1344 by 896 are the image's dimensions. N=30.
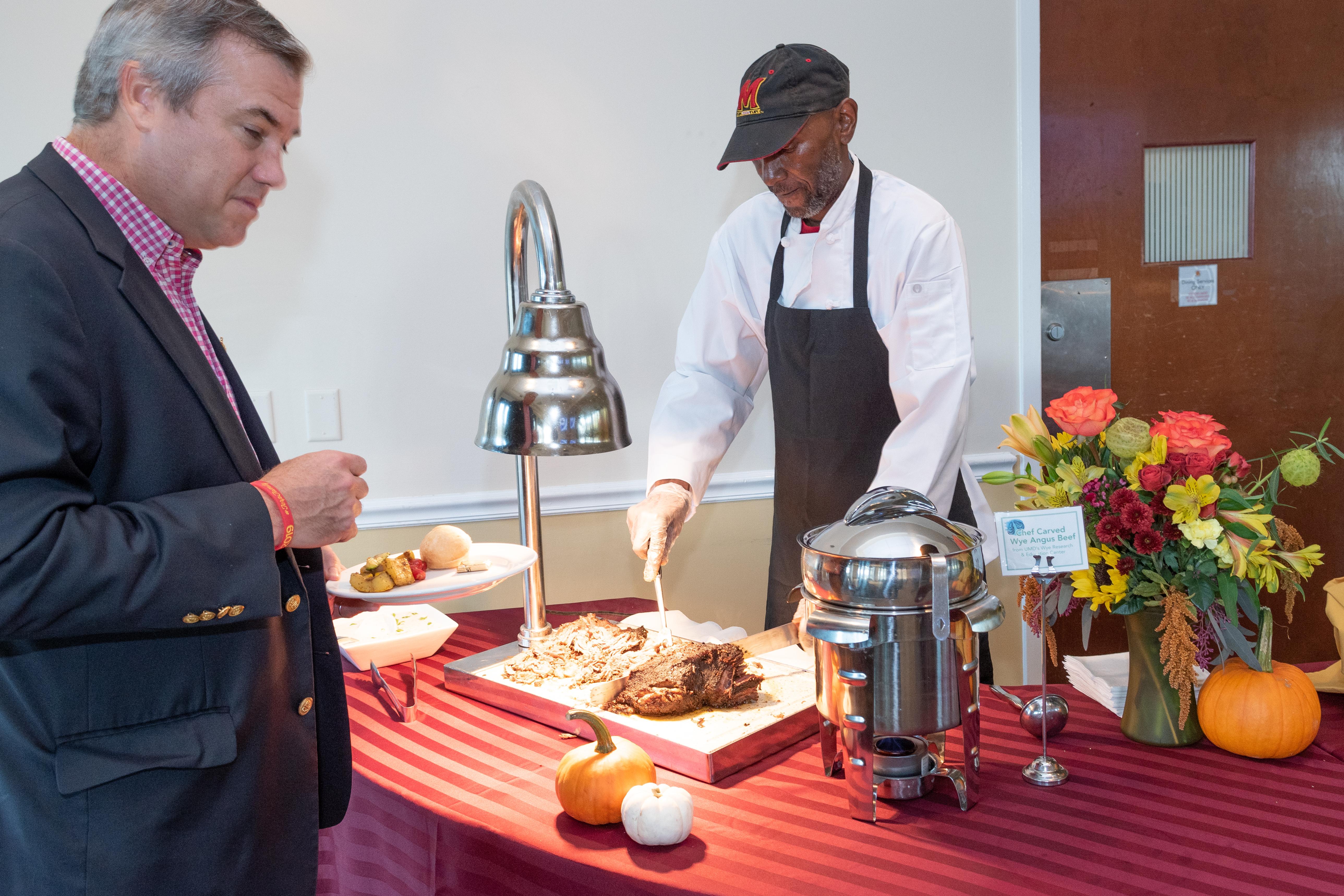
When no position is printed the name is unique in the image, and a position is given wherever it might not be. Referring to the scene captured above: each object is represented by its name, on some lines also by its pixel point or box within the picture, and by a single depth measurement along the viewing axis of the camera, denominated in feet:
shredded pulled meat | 5.57
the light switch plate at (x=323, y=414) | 9.14
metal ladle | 4.75
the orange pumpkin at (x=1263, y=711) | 4.52
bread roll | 5.99
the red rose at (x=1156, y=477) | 4.49
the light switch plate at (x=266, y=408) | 9.02
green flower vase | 4.72
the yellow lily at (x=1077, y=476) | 4.77
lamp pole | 5.34
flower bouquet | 4.46
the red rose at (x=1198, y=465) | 4.46
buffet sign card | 4.49
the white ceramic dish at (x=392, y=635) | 6.19
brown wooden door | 10.15
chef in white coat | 6.84
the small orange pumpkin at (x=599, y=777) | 4.12
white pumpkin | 3.95
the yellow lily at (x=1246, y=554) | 4.39
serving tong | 5.46
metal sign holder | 4.43
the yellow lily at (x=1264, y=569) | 4.43
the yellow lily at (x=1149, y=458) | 4.57
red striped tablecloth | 3.74
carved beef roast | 4.91
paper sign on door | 10.44
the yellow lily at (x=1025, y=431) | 4.99
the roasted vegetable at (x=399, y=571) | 5.59
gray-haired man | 3.20
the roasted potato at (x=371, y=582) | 5.48
